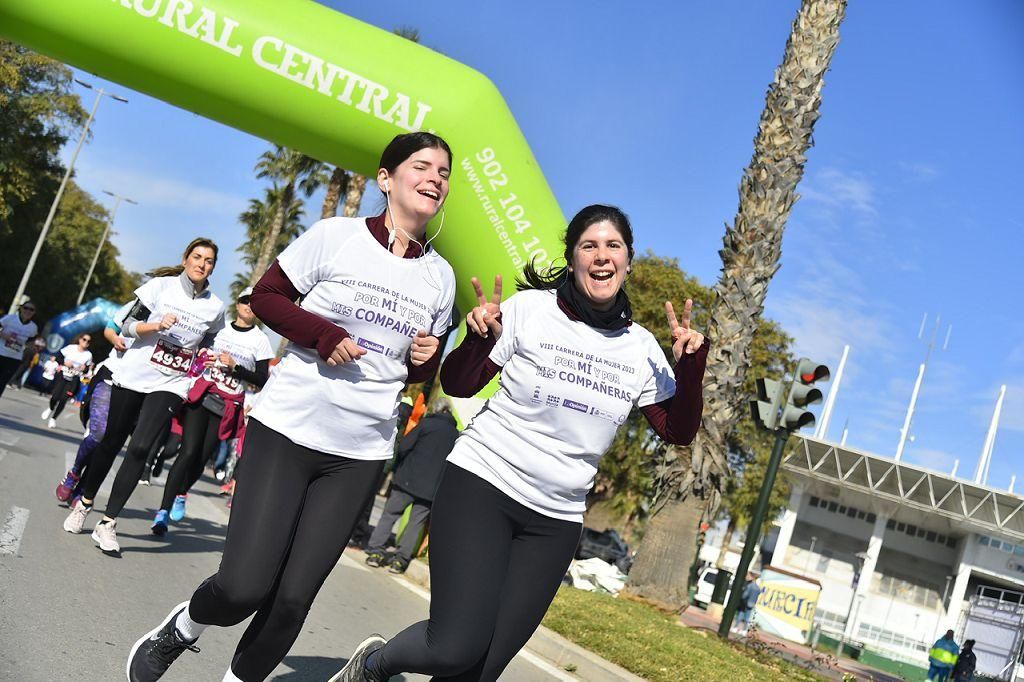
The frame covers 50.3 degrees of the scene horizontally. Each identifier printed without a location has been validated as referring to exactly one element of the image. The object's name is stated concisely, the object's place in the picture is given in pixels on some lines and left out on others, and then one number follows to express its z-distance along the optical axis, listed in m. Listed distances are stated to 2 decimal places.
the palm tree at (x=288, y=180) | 33.88
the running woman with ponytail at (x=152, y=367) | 7.14
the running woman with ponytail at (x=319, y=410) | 3.67
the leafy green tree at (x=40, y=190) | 38.97
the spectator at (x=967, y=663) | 26.00
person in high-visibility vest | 27.12
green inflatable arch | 9.63
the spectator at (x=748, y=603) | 27.09
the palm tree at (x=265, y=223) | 43.81
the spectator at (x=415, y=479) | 10.72
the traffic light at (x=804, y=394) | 12.74
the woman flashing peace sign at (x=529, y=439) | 3.67
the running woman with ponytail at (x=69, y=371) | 19.88
